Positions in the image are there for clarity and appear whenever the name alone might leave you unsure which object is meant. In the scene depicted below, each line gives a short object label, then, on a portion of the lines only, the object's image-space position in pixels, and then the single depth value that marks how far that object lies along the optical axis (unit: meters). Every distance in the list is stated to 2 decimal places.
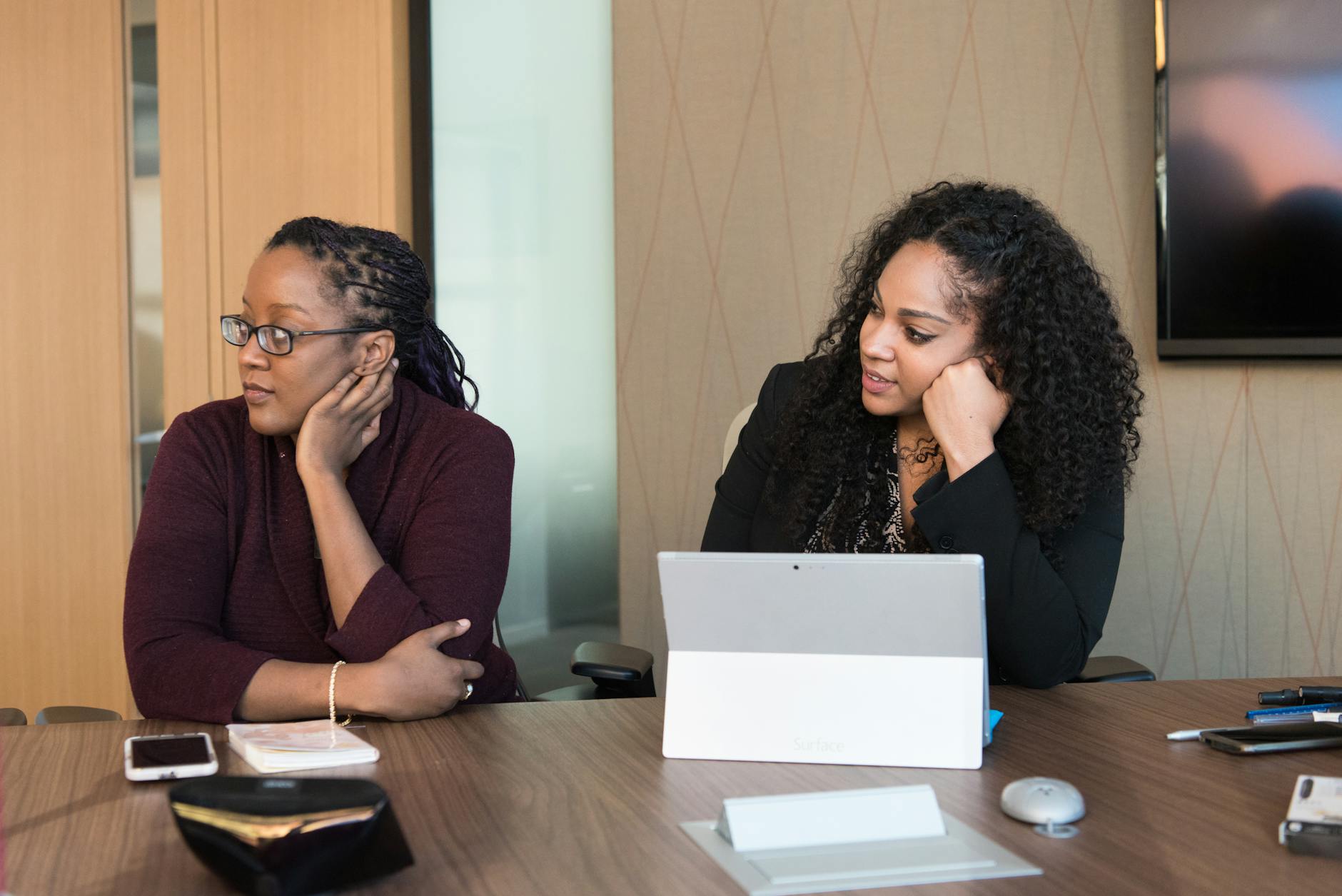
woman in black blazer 1.60
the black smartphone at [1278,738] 1.22
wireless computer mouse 1.00
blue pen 1.33
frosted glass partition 3.21
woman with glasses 1.52
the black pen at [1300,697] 1.38
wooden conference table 0.90
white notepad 1.15
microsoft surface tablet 1.18
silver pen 1.28
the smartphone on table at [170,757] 1.12
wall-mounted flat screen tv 2.62
